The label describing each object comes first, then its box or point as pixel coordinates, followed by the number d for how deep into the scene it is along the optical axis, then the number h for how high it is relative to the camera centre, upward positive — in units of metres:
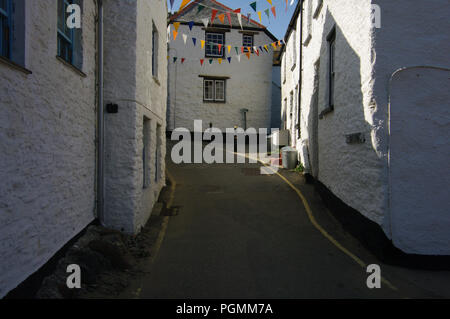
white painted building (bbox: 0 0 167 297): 3.45 +0.48
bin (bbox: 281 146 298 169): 13.73 -0.05
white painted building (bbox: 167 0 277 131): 20.92 +5.32
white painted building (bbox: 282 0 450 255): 5.39 +0.61
